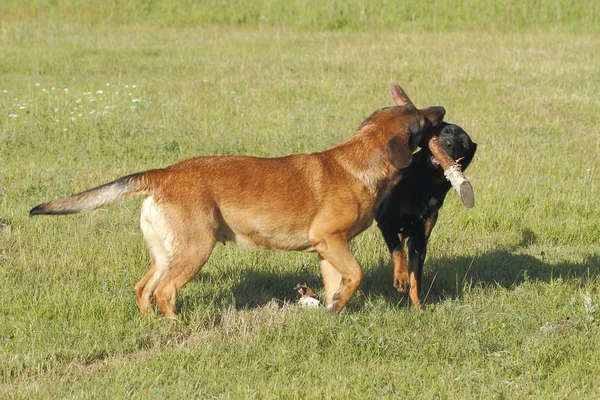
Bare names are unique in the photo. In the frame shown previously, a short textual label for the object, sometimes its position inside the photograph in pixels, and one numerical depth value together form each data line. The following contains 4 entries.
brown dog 11.83
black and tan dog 13.57
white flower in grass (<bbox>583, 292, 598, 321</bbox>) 12.67
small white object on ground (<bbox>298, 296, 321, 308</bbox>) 13.31
